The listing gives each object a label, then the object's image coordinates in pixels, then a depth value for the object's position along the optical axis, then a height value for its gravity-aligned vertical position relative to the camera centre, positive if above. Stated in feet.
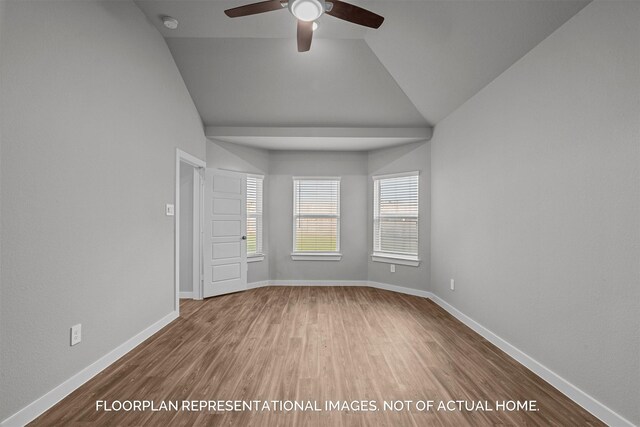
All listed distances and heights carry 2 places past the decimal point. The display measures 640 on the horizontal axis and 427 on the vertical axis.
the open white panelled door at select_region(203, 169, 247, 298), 15.38 -0.90
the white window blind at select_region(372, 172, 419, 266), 16.61 -0.10
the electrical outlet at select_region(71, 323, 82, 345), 7.34 -2.86
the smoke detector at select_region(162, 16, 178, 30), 10.46 +6.56
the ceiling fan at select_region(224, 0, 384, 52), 6.82 +4.73
